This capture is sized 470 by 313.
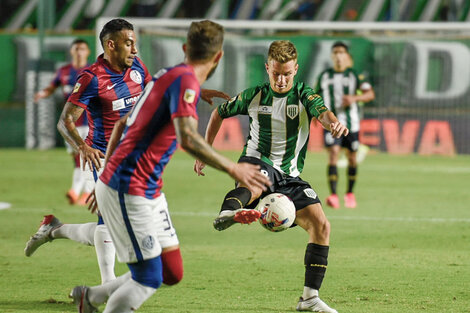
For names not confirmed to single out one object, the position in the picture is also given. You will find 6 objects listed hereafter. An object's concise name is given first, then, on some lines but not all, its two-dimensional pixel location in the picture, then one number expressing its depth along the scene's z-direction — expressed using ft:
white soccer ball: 38.32
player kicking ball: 38.68
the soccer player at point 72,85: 77.41
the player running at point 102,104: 40.04
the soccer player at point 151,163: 28.56
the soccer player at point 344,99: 78.38
